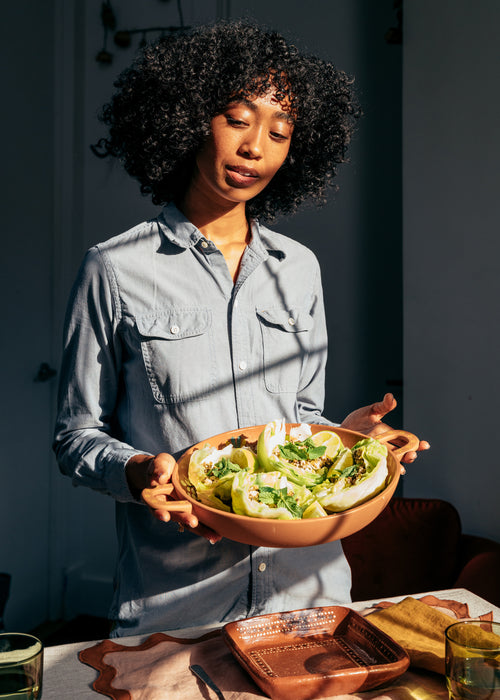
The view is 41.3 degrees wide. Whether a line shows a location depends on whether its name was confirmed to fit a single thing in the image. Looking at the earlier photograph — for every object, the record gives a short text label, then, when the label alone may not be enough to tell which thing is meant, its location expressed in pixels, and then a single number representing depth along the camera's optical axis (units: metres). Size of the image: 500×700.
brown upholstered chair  2.17
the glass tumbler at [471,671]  0.83
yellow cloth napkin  0.98
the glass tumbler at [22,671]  0.81
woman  1.21
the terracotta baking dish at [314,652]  0.88
